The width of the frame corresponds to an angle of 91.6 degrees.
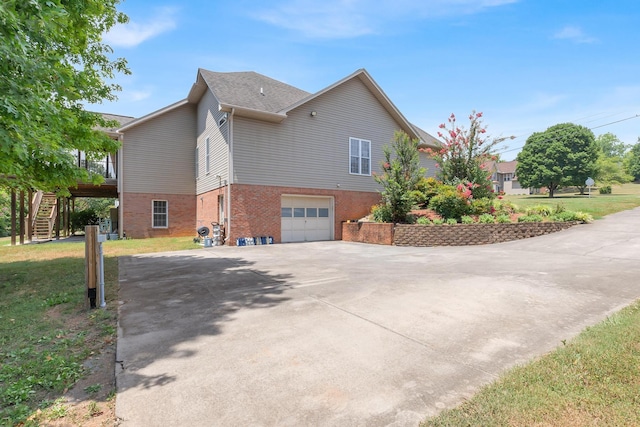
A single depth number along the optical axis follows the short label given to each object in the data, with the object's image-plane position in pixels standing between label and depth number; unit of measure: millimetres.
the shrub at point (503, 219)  13470
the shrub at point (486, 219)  13312
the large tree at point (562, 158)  35031
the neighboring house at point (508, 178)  58188
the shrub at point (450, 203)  13734
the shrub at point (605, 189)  36438
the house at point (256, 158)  14516
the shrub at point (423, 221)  13633
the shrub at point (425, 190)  14920
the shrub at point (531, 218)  13680
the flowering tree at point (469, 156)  14648
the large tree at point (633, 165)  56119
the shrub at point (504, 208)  14744
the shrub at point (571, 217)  14273
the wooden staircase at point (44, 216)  20703
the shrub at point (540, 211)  14641
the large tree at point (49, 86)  3646
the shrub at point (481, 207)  14195
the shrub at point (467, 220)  13344
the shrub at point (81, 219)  24531
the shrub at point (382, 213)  14445
